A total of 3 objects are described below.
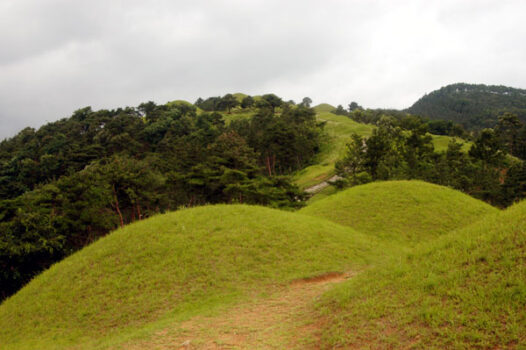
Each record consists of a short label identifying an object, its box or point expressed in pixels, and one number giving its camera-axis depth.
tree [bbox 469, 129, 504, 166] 42.56
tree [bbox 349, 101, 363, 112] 178.52
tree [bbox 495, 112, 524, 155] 62.19
